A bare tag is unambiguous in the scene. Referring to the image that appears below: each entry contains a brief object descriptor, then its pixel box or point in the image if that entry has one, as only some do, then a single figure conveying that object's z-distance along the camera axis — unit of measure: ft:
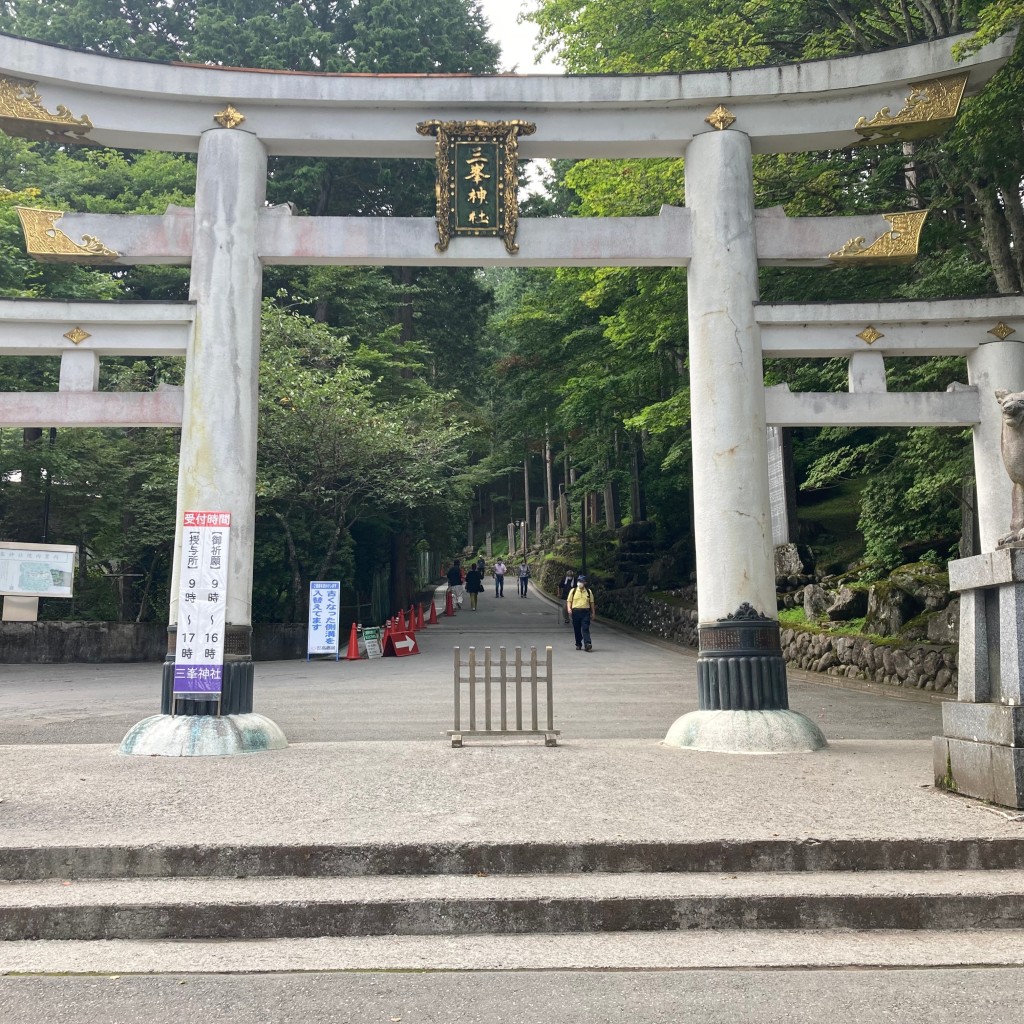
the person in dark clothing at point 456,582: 123.71
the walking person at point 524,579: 140.36
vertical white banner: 28.12
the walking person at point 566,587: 97.55
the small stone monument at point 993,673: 20.56
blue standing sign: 64.64
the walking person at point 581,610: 69.21
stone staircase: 15.87
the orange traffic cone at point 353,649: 69.97
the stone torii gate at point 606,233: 29.43
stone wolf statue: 22.06
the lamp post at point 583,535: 112.78
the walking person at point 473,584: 117.70
